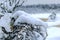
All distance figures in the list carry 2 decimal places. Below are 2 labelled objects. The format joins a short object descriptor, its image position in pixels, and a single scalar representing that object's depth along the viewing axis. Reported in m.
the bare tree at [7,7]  2.70
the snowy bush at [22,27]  1.93
